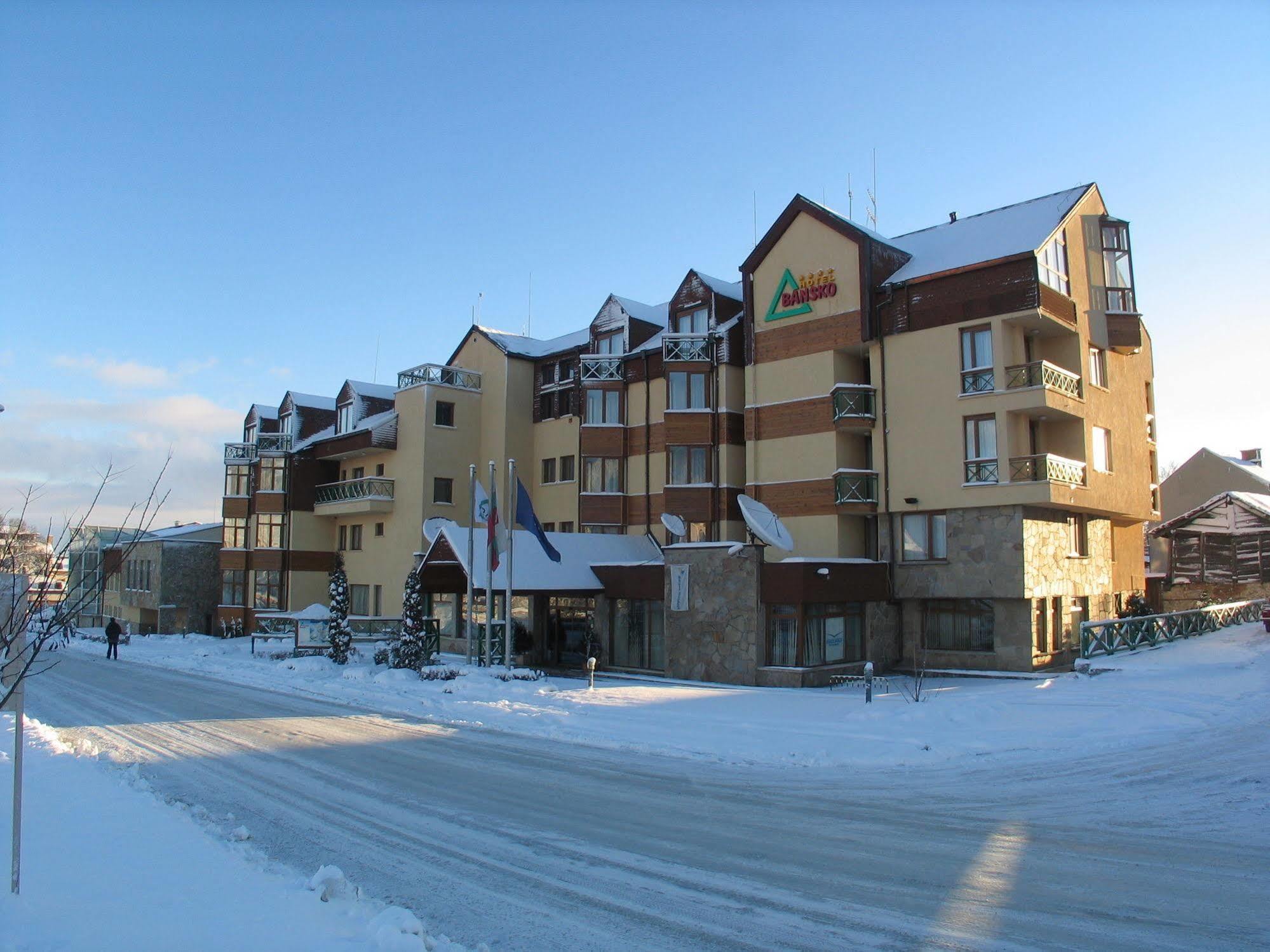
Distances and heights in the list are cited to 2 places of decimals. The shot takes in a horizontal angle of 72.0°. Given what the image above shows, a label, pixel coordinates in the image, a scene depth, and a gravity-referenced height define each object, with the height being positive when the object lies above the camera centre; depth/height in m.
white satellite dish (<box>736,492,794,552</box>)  25.23 +1.42
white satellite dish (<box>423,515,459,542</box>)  30.87 +1.77
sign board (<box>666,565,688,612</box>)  25.80 -0.46
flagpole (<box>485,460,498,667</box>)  24.75 +0.31
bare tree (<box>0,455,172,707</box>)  7.15 -0.26
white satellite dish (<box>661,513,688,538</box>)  30.47 +1.68
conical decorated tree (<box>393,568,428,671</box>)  27.53 -1.91
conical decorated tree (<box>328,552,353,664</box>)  30.52 -1.69
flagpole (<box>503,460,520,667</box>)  24.52 -0.79
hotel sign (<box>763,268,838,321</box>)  29.00 +9.45
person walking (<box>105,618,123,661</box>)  36.44 -2.74
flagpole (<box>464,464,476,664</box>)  25.32 +0.79
